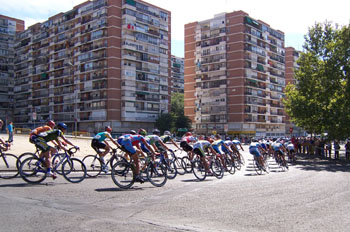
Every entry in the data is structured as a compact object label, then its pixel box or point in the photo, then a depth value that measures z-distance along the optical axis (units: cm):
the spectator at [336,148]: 2741
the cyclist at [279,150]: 1753
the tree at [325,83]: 2822
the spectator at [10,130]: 2253
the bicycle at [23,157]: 991
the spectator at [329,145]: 2912
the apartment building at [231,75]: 7656
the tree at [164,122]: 6662
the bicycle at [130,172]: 941
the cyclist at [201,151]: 1235
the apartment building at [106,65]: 6612
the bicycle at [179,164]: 1366
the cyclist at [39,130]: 978
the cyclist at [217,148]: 1480
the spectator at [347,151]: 2655
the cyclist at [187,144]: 1298
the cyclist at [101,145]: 1203
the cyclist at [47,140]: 968
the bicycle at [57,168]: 970
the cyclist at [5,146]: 1105
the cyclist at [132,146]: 955
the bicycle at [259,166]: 1524
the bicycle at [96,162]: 1179
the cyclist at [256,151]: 1522
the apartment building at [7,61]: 8819
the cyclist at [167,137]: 1313
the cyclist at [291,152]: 2201
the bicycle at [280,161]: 1755
